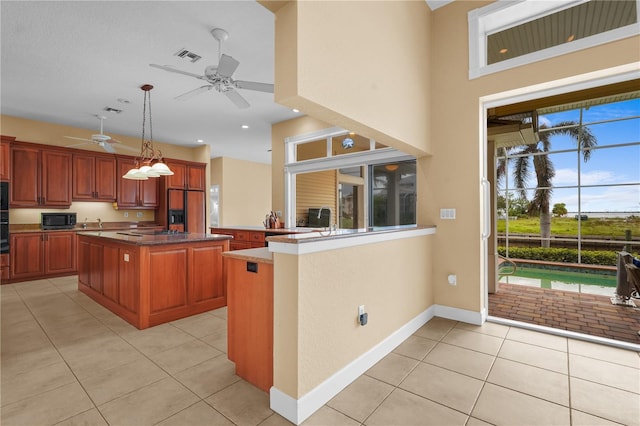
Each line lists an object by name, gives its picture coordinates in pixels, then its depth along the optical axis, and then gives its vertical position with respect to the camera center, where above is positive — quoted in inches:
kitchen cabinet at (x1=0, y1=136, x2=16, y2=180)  207.3 +40.2
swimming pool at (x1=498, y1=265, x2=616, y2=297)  199.2 -54.5
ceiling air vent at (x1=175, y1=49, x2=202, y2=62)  140.4 +77.4
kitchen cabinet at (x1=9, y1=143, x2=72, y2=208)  217.2 +28.8
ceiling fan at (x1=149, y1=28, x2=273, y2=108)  115.4 +57.8
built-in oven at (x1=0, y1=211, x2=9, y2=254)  203.9 -11.7
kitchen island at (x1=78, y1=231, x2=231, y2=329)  123.6 -28.4
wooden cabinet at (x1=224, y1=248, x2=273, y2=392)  76.9 -29.1
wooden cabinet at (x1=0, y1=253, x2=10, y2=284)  205.0 -37.2
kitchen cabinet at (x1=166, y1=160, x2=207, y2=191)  294.2 +39.4
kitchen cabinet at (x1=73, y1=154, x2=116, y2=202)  247.3 +31.8
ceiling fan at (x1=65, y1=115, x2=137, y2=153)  203.5 +52.4
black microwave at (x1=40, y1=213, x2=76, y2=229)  230.1 -5.1
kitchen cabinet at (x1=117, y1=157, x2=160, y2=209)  273.3 +22.0
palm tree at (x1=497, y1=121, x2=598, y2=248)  271.6 +51.5
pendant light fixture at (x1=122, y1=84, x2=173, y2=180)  160.9 +24.9
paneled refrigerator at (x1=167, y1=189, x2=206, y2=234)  292.0 +2.8
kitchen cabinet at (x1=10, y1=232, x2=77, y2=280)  213.4 -30.6
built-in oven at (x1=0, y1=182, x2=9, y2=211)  203.7 +12.6
